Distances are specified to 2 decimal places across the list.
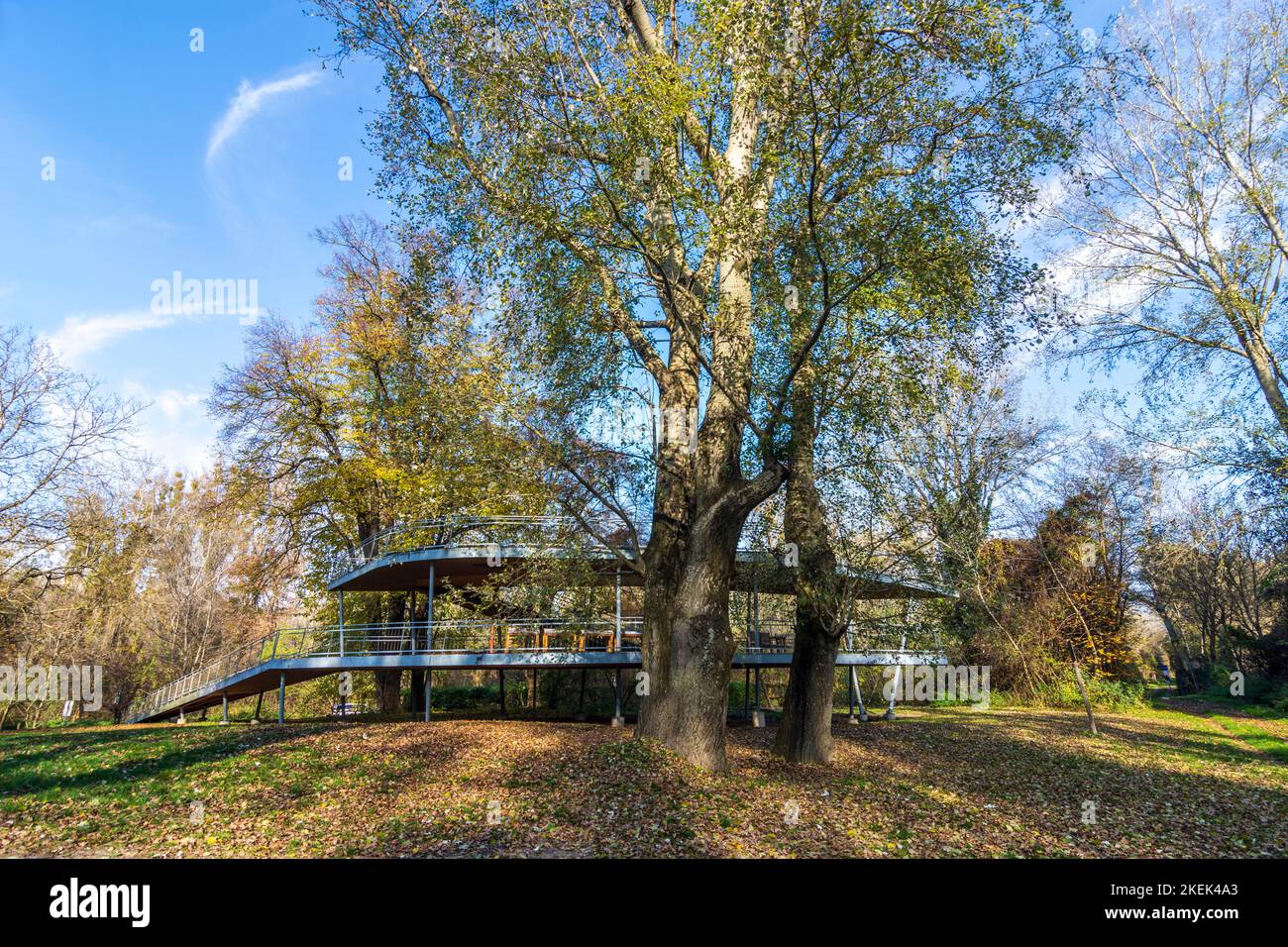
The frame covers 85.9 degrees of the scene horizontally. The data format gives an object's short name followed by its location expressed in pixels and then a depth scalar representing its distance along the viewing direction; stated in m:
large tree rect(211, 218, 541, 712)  20.02
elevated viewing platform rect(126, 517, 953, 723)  13.69
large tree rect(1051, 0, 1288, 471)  13.91
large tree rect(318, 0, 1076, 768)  8.04
